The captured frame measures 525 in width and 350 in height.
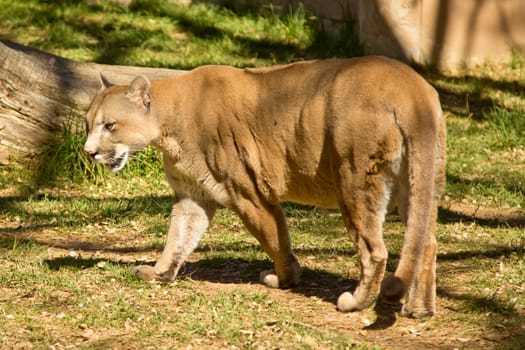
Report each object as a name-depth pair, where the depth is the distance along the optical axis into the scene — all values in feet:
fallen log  59.47
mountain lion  36.47
